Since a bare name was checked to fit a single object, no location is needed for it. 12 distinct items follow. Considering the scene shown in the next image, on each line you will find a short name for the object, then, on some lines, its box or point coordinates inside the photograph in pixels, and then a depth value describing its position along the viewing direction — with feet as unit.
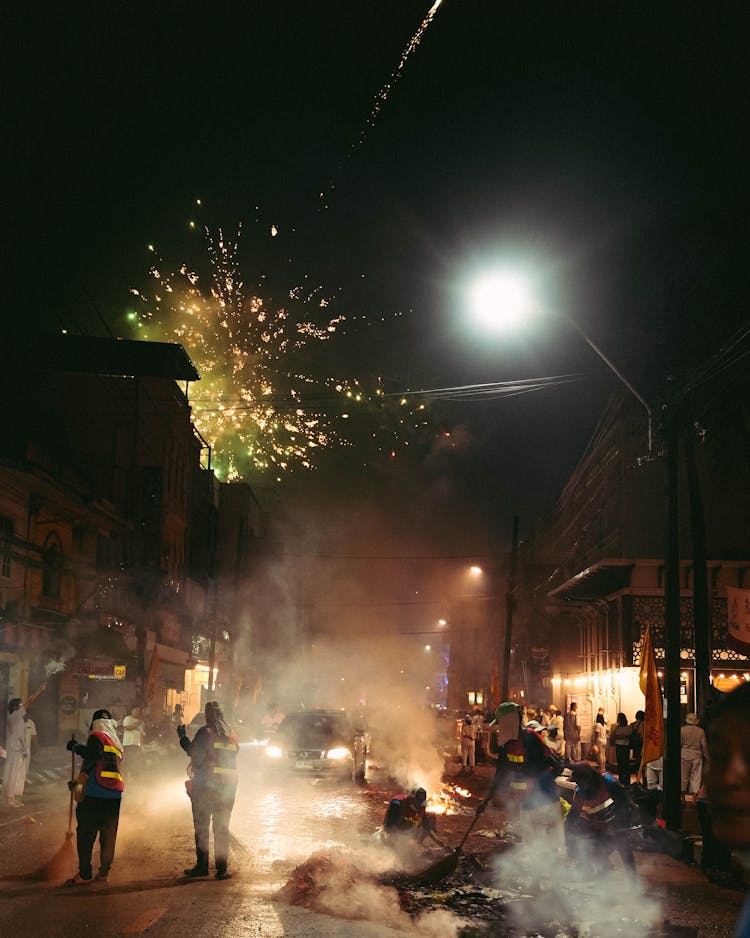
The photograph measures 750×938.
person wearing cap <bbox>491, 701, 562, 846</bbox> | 33.91
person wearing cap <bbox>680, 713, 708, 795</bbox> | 51.49
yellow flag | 48.42
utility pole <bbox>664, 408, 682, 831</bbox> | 45.27
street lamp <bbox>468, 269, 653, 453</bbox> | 42.55
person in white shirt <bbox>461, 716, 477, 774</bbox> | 85.92
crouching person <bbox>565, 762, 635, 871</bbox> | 31.60
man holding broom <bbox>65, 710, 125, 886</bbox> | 30.53
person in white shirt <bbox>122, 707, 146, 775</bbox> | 64.75
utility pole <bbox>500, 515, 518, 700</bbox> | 115.96
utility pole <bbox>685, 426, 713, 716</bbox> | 46.42
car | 66.74
